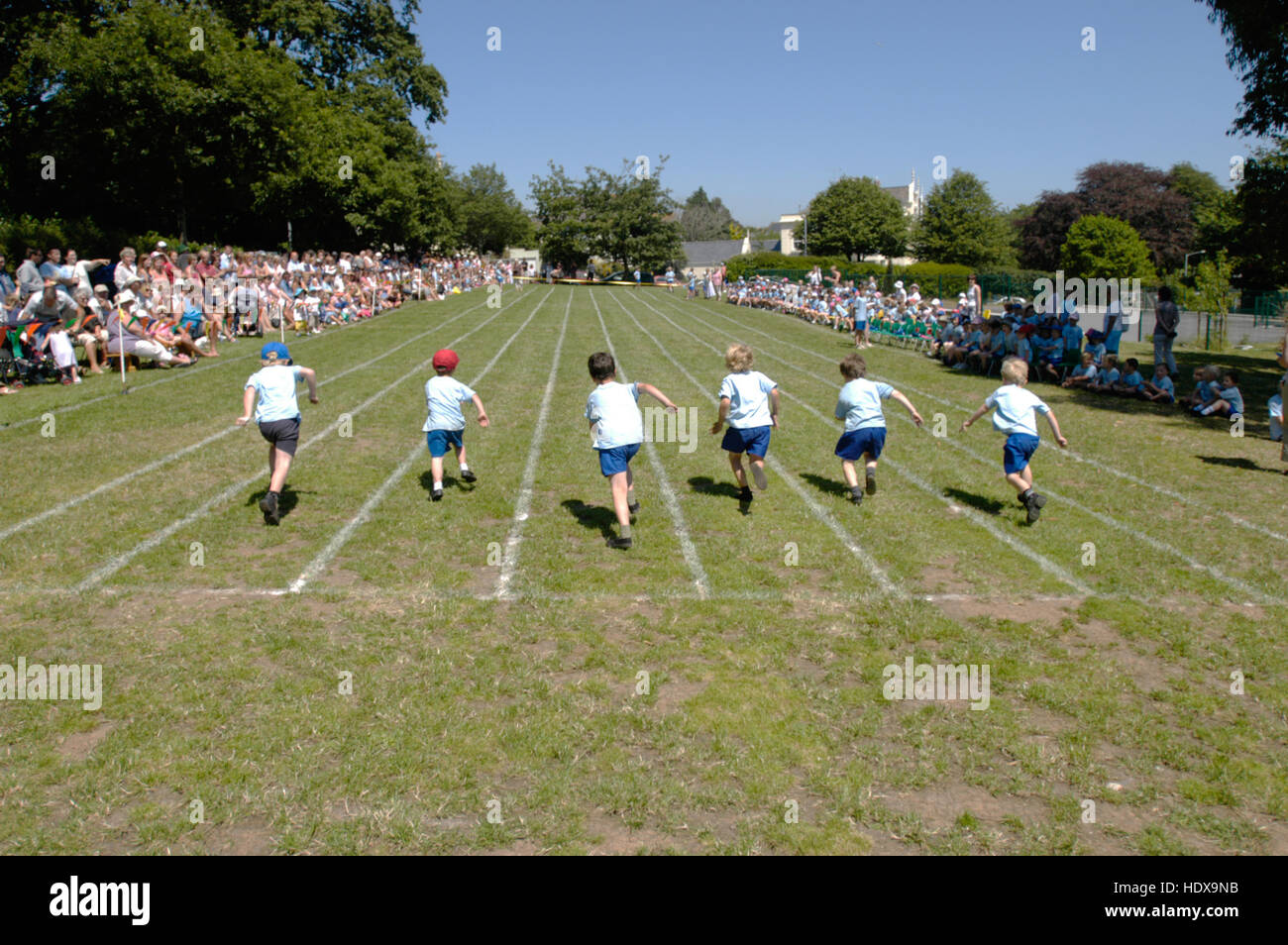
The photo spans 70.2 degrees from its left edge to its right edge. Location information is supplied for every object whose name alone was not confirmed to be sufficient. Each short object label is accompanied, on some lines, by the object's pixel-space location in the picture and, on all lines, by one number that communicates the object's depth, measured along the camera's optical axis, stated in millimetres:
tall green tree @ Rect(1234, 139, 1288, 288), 21391
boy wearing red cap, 9289
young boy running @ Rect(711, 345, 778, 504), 9008
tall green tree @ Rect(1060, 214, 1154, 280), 66750
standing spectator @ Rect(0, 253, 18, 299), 15531
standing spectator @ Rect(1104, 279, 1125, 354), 18469
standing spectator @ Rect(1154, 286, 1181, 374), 17453
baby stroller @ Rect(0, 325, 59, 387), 14867
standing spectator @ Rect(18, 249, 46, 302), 16009
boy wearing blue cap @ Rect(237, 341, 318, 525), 8477
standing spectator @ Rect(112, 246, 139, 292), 17109
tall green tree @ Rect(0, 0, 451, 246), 28078
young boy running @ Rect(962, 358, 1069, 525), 8836
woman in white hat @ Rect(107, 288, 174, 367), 16406
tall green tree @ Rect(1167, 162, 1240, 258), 59875
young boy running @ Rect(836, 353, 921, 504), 9383
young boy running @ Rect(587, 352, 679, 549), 7898
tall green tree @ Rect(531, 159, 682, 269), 73250
